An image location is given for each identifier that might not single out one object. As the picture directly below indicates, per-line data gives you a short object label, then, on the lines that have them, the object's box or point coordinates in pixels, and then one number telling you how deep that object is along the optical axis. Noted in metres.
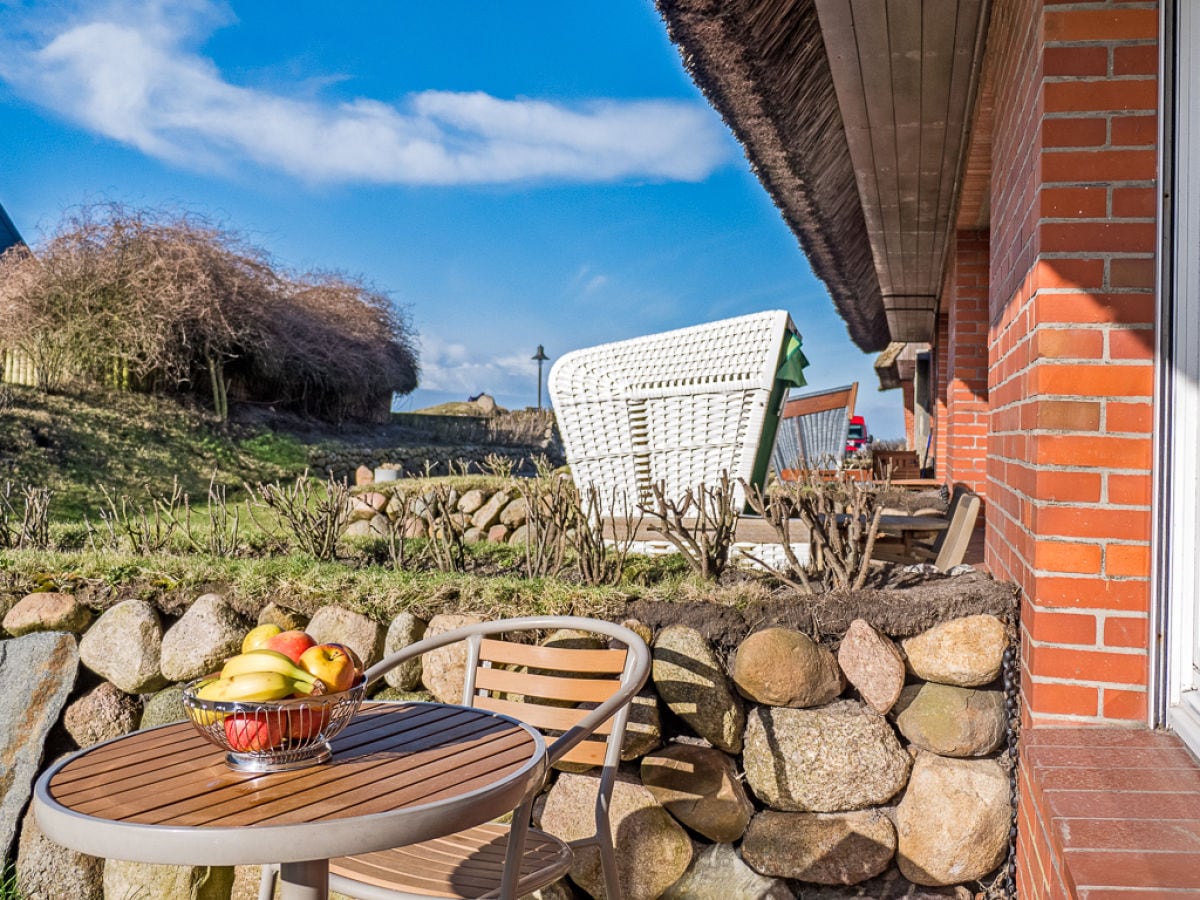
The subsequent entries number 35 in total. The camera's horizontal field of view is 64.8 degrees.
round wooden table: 1.39
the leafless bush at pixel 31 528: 4.96
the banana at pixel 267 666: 1.60
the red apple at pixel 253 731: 1.57
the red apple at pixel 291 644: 1.68
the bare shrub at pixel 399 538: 4.29
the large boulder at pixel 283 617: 3.46
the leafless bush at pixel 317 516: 4.53
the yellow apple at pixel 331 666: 1.63
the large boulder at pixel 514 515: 8.58
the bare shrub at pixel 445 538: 4.17
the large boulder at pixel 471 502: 9.10
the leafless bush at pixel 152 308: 14.22
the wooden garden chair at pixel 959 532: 3.46
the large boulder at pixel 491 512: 8.77
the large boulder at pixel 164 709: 3.45
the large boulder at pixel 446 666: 3.09
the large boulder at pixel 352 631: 3.30
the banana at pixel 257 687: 1.56
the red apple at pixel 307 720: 1.60
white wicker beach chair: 5.10
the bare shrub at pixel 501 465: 7.79
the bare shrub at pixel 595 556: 3.62
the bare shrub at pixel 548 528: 3.96
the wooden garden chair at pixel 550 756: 2.03
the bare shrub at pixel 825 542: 3.20
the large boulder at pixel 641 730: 2.82
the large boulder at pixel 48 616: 3.69
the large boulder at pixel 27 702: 3.48
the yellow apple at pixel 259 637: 1.74
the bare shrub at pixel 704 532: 3.52
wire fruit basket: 1.56
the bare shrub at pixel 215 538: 4.67
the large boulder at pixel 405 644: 3.23
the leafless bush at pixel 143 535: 4.64
